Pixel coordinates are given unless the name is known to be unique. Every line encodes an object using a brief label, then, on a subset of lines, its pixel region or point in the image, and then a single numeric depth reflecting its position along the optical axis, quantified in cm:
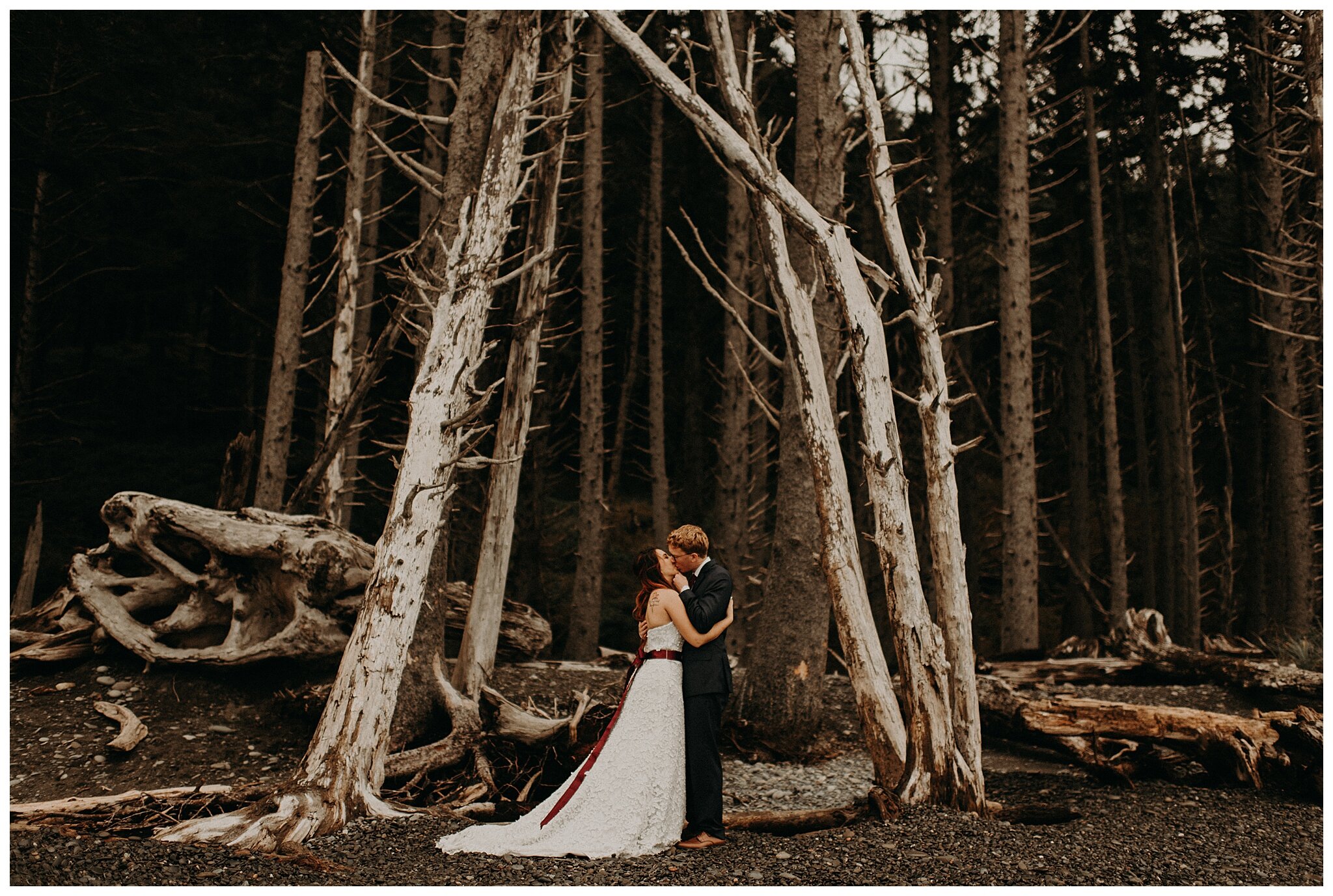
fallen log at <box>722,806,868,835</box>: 583
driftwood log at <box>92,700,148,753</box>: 703
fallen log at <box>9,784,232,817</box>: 524
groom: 529
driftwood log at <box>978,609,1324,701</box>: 844
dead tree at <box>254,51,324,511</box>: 1137
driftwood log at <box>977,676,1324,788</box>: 646
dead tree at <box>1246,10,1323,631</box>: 1255
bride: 512
